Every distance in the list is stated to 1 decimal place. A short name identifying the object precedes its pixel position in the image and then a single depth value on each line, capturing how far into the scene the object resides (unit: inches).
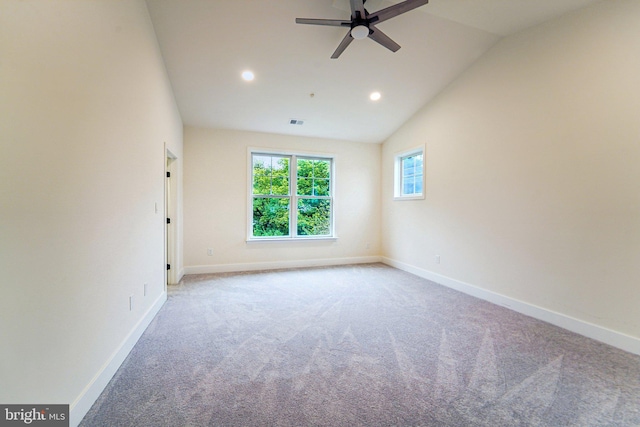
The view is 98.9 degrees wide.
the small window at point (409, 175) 189.6
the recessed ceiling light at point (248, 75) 143.7
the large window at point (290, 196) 206.1
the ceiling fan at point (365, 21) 90.9
